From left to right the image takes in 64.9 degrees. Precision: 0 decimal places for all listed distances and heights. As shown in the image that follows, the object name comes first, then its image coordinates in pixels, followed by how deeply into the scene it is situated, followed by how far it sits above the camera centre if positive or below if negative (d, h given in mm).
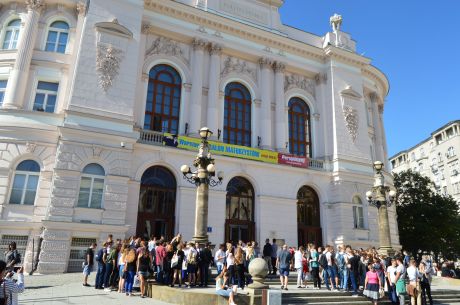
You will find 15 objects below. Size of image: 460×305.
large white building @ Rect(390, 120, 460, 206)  53000 +16730
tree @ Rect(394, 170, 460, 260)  33219 +4136
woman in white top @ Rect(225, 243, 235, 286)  12133 -183
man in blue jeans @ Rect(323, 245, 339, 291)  14000 -224
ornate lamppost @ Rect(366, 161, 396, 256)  18172 +2973
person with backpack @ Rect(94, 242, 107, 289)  12578 -426
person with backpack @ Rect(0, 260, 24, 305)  4773 -475
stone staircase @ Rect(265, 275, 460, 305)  11860 -1123
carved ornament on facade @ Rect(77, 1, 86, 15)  20891 +13744
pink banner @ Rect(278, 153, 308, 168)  23766 +6527
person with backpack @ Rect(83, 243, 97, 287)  13078 -248
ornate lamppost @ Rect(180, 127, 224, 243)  13503 +2967
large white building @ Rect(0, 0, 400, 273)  17719 +7992
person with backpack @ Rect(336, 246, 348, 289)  13682 -189
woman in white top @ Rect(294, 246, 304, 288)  14148 -95
